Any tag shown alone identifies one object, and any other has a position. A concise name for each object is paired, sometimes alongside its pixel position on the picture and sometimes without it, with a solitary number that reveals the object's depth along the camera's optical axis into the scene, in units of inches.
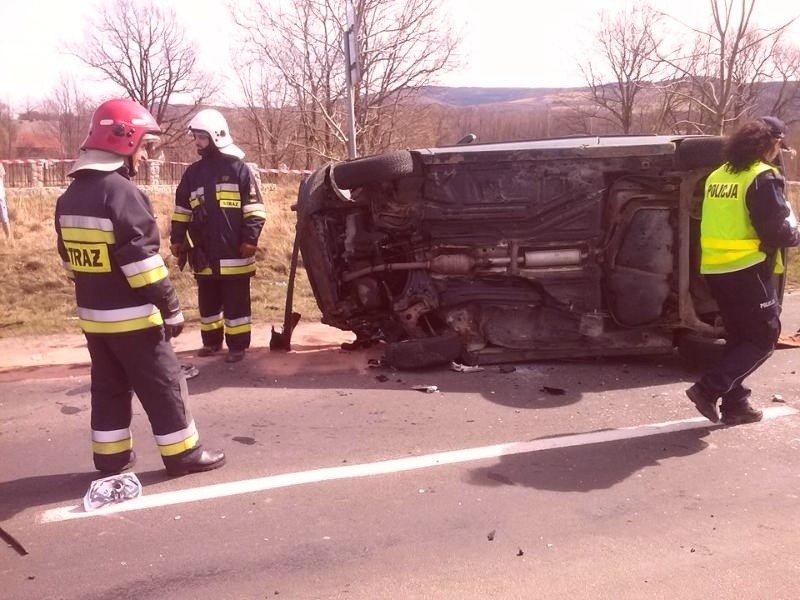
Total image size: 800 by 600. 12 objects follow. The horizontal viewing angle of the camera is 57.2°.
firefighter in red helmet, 128.8
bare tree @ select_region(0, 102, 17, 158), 1924.8
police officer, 150.0
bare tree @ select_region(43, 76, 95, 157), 1793.8
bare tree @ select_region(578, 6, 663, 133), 1414.2
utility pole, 307.7
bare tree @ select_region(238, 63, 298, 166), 1120.2
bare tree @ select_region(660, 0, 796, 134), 653.3
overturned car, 195.8
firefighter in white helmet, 213.5
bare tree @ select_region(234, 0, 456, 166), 791.7
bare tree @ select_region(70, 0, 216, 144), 1577.3
